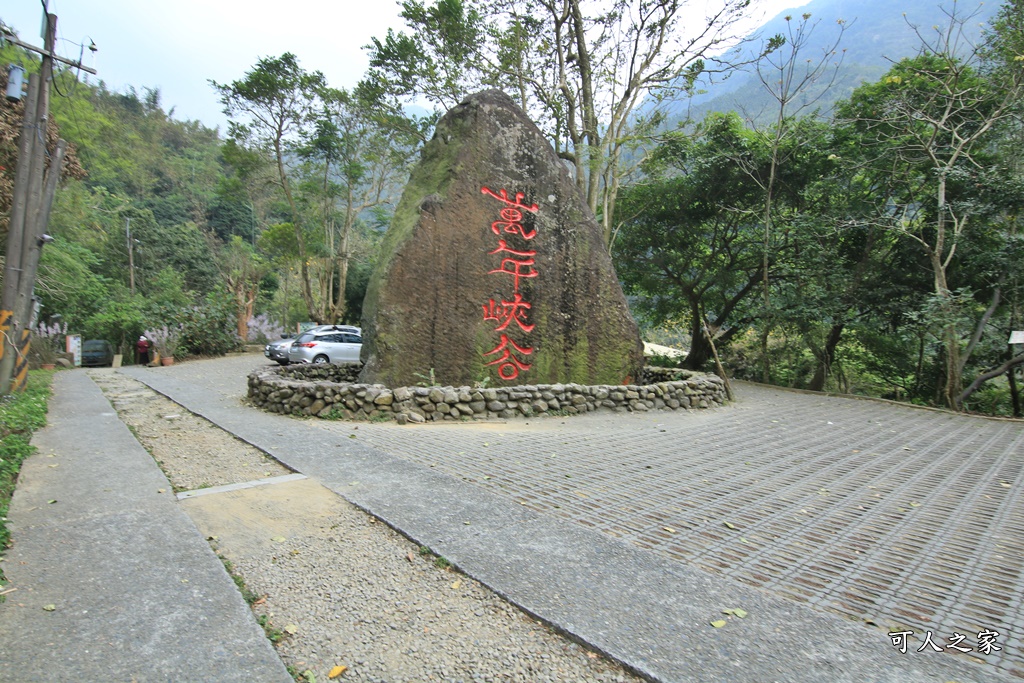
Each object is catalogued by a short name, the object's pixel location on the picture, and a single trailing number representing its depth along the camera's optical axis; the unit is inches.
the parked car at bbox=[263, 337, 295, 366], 643.5
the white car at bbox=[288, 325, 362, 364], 593.3
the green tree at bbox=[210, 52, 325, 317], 701.9
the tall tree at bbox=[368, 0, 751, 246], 511.5
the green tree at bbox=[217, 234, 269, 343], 906.7
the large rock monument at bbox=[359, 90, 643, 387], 296.5
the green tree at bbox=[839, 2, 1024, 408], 366.3
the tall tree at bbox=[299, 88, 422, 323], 744.3
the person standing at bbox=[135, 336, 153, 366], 644.1
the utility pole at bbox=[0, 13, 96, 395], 301.0
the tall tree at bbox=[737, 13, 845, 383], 437.7
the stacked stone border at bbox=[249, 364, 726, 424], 276.5
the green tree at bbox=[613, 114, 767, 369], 513.3
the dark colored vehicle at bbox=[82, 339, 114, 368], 663.1
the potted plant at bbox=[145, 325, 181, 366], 623.8
